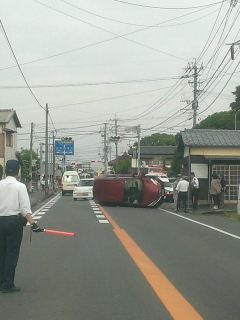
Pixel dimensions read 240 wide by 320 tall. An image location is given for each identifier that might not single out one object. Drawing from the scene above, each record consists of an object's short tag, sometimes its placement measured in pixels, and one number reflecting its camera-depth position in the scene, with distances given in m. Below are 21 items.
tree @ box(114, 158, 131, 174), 80.31
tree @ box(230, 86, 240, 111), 59.83
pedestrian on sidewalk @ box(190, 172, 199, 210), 24.19
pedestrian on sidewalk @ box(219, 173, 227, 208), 24.43
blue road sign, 58.16
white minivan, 49.56
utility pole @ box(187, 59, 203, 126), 44.44
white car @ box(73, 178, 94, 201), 35.19
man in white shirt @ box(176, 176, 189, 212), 23.62
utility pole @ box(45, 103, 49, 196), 47.35
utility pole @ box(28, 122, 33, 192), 58.00
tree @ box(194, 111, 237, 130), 57.75
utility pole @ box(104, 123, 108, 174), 85.94
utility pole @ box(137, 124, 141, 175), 54.78
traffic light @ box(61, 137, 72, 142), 58.72
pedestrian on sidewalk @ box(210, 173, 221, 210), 23.53
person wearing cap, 6.92
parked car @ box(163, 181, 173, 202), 33.94
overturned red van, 26.17
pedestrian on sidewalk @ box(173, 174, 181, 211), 24.61
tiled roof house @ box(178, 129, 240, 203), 28.89
